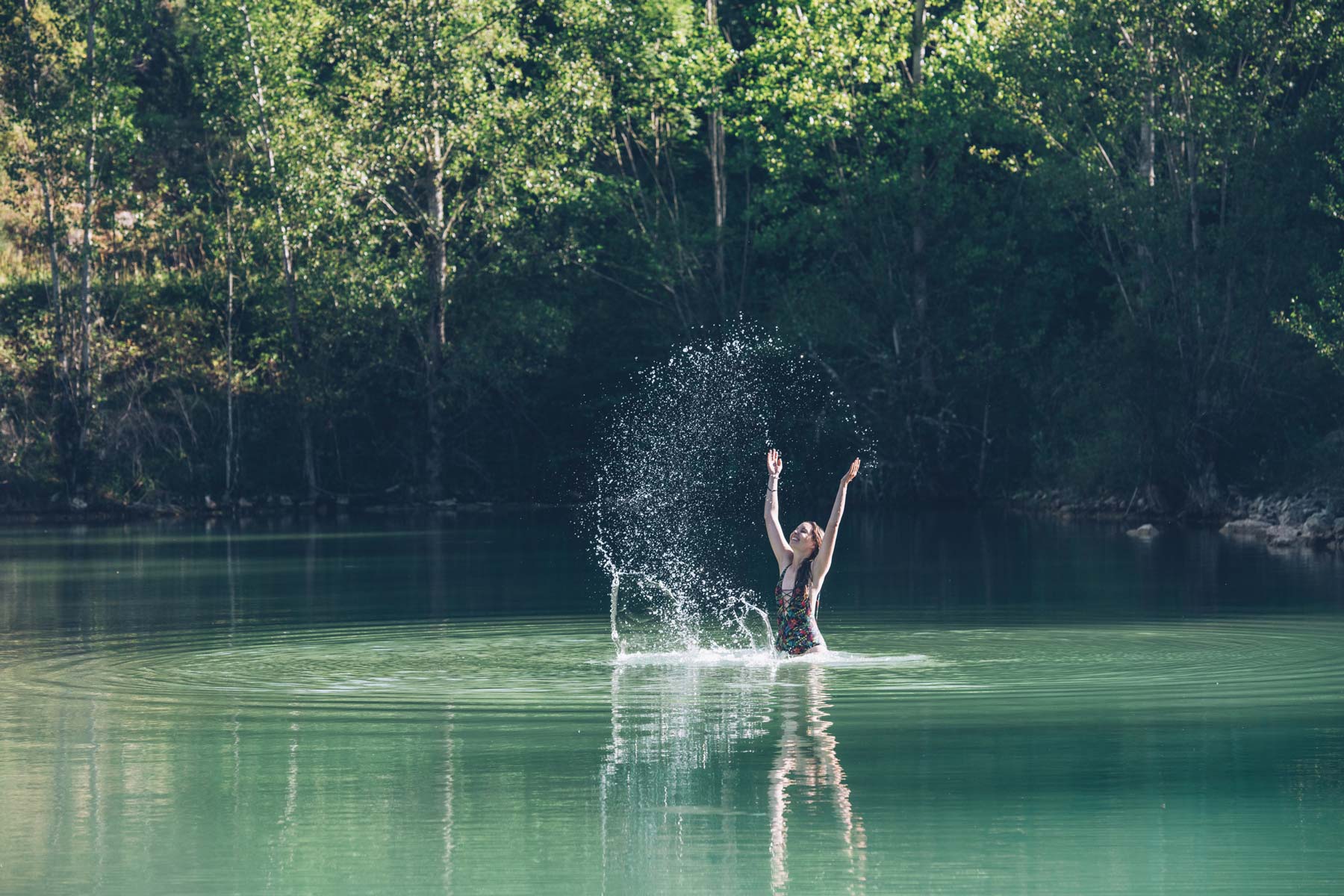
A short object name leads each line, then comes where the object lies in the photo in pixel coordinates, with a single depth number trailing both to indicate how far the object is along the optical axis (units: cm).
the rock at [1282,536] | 4316
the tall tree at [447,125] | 6450
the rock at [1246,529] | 4681
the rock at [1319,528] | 4359
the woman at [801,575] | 2119
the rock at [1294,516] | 4625
